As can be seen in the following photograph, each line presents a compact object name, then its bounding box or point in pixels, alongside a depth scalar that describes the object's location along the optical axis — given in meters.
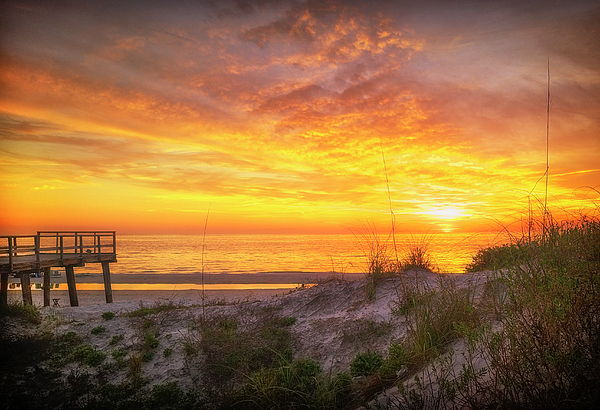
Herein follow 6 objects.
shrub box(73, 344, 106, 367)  8.58
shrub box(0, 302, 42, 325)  11.16
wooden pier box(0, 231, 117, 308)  16.20
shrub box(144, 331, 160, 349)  9.16
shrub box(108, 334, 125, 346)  9.78
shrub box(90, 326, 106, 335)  10.39
